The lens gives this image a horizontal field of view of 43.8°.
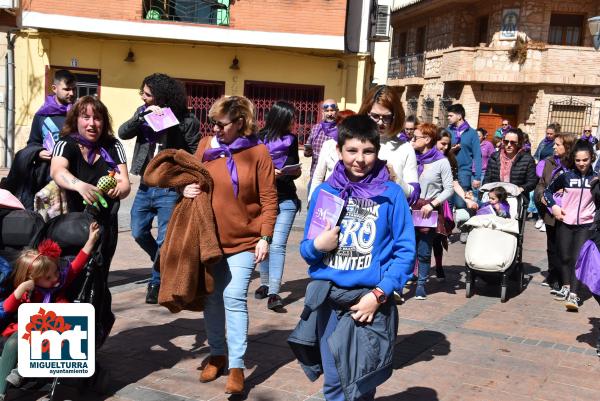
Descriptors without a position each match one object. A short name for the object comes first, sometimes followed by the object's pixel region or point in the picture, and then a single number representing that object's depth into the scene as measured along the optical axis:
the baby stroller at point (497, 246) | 7.79
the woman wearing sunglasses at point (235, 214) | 4.67
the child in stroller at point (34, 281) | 4.09
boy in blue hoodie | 3.57
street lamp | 13.14
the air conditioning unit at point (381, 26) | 19.62
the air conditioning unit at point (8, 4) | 17.27
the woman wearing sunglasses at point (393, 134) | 5.11
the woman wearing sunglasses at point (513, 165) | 8.88
